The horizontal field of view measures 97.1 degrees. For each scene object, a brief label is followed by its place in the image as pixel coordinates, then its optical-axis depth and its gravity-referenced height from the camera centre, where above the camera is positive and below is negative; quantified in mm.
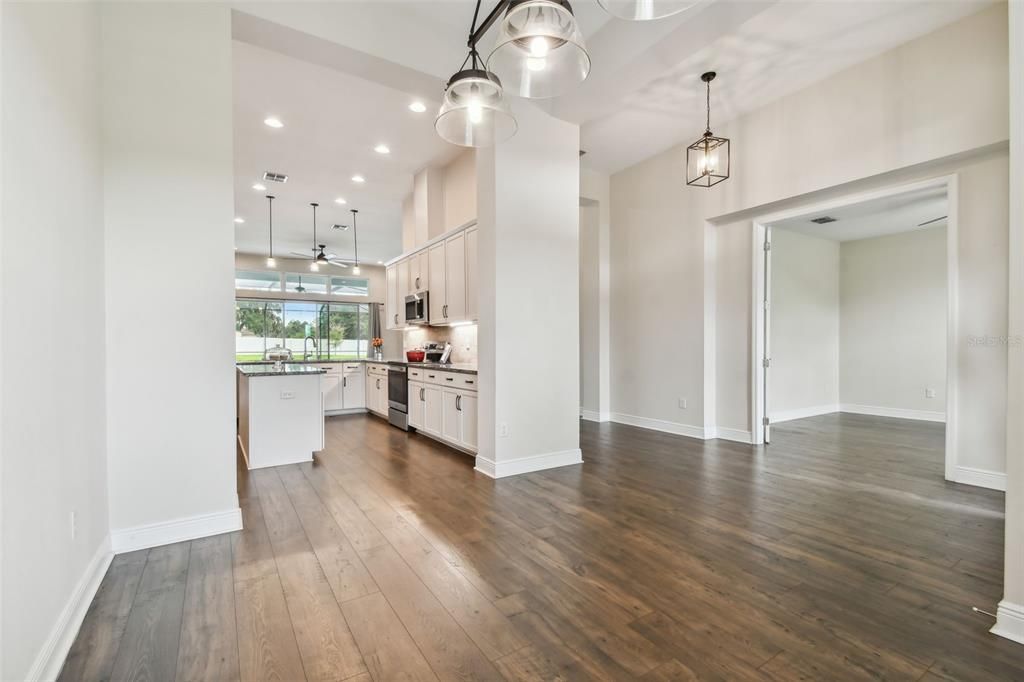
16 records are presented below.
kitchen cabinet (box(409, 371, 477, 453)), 4307 -778
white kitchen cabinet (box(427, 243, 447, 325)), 5418 +661
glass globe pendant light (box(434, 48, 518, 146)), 2090 +1119
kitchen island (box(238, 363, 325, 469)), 4176 -739
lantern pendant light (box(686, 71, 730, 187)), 4125 +1818
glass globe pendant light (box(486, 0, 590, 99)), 1754 +1201
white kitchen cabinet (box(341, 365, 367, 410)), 7477 -850
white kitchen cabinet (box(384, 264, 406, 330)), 6914 +545
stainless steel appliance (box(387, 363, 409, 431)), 5844 -782
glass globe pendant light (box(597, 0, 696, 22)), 1614 +1185
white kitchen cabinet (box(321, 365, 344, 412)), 7273 -836
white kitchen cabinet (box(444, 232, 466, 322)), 4957 +680
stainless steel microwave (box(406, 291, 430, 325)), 5793 +379
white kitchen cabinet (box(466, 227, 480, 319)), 4681 +648
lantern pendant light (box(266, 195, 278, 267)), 6973 +2109
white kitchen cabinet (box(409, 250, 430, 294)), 5844 +884
